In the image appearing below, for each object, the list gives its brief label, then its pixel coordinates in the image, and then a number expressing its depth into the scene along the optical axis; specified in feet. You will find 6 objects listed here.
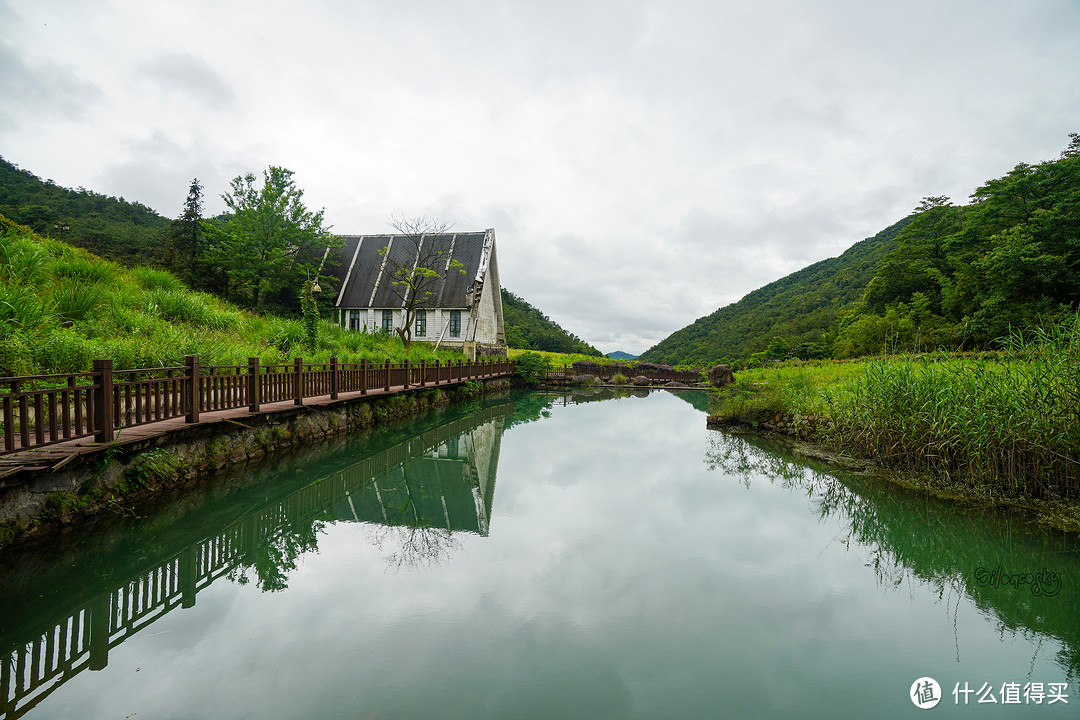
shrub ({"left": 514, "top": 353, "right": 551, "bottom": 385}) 97.40
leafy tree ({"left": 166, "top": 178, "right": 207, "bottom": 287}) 68.44
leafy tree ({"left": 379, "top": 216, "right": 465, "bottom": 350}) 78.34
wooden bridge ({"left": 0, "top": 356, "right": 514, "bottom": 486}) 14.60
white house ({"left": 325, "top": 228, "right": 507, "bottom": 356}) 83.35
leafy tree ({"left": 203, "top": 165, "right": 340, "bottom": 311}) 69.62
